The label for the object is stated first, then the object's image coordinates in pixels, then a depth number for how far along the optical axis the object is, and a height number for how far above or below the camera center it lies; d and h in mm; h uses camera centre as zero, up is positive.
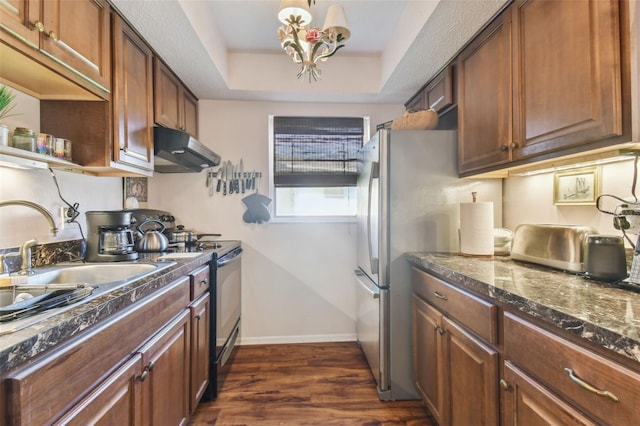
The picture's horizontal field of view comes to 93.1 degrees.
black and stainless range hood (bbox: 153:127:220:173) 1939 +457
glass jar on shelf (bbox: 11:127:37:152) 1212 +320
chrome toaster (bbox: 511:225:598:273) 1278 -137
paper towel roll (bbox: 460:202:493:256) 1718 -67
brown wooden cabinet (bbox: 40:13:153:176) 1497 +497
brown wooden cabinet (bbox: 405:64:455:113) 2109 +950
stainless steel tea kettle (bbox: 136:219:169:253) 1862 -155
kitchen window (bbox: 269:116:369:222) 2873 +553
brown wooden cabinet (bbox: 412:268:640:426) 718 -498
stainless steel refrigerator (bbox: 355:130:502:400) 1932 -15
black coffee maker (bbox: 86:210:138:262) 1575 -110
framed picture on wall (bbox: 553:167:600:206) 1439 +147
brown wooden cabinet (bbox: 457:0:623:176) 1053 +585
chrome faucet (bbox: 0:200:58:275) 1212 -141
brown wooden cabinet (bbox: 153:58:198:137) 1995 +873
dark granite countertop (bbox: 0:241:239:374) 625 -259
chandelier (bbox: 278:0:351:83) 1483 +956
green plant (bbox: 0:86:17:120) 1112 +458
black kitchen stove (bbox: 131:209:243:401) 1979 -569
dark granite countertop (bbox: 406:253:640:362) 702 -254
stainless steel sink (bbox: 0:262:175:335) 768 -242
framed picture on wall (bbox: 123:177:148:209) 2246 +202
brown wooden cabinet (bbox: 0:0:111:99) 1007 +703
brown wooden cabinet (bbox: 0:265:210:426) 679 -475
